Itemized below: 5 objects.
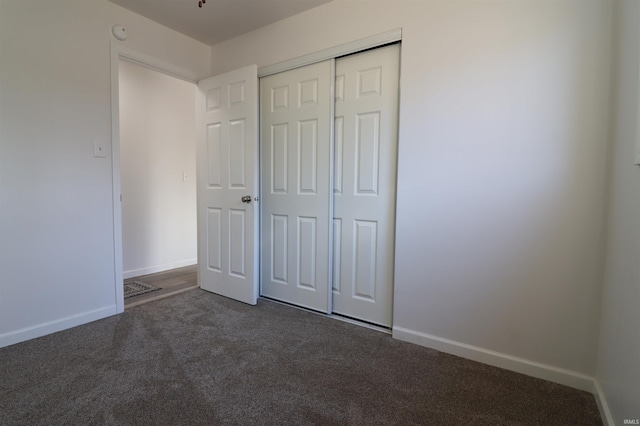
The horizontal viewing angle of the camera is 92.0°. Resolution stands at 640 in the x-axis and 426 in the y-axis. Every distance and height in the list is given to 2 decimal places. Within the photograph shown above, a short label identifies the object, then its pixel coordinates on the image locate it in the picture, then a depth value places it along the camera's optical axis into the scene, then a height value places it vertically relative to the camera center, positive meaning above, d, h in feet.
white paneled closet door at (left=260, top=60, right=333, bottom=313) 7.89 +0.18
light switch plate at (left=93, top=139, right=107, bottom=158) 7.55 +0.97
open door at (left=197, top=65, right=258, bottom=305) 8.66 +0.20
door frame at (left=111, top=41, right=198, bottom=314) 7.82 +0.90
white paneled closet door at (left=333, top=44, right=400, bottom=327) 6.98 +0.24
